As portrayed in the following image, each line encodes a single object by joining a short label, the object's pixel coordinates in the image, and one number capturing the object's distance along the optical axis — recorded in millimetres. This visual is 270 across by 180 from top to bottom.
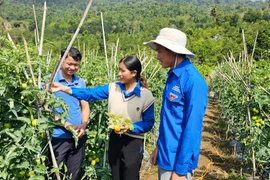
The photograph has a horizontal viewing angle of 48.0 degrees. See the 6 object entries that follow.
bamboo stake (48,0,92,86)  1770
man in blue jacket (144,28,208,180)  2133
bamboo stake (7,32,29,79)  1886
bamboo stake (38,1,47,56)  1898
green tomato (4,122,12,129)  1865
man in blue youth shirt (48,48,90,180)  2826
